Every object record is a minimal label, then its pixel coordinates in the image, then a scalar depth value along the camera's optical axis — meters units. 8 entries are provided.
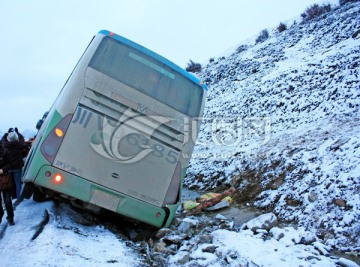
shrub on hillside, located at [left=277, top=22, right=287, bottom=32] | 24.58
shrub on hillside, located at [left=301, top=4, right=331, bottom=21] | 22.78
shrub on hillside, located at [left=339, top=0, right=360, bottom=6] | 20.91
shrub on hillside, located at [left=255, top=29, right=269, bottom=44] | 25.27
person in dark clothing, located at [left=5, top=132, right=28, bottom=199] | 6.06
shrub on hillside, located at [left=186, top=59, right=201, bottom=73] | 27.74
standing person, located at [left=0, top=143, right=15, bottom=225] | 5.29
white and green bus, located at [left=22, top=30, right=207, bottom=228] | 4.94
